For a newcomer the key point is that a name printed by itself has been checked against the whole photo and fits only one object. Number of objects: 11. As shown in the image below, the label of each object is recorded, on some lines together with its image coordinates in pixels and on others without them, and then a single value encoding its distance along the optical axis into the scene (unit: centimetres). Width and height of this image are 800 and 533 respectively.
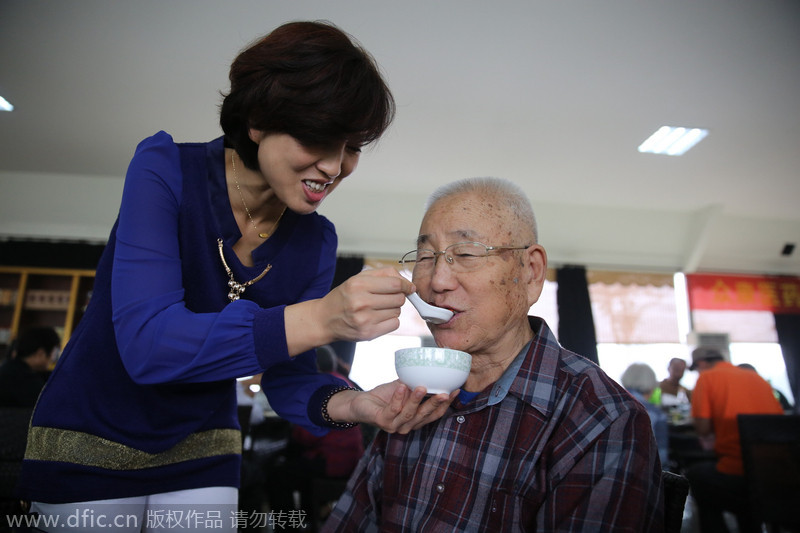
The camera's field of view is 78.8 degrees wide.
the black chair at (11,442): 237
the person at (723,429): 333
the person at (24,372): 341
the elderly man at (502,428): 106
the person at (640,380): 550
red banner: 809
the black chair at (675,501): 108
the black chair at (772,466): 242
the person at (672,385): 679
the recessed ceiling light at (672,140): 544
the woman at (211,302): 100
